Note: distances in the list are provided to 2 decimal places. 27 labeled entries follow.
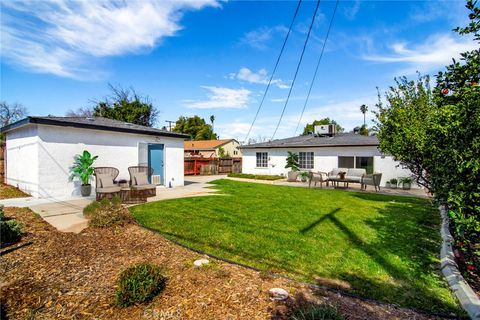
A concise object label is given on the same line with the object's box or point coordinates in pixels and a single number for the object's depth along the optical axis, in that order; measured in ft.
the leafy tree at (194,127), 138.82
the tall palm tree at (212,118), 201.86
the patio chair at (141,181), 28.41
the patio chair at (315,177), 44.40
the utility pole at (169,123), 112.99
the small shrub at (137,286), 8.35
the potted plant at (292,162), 56.95
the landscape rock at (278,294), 8.81
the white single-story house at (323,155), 46.64
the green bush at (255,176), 57.89
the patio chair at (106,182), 26.53
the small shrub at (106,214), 17.20
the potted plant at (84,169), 29.53
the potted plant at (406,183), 42.50
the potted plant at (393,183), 44.80
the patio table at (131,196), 27.02
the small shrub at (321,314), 6.52
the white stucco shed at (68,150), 27.63
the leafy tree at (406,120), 22.40
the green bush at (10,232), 13.98
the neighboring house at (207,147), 116.34
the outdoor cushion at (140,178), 31.22
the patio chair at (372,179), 39.17
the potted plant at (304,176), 53.67
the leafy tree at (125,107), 90.58
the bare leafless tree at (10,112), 98.84
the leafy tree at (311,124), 147.14
